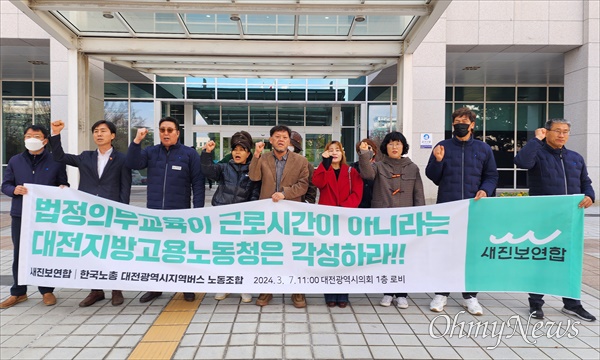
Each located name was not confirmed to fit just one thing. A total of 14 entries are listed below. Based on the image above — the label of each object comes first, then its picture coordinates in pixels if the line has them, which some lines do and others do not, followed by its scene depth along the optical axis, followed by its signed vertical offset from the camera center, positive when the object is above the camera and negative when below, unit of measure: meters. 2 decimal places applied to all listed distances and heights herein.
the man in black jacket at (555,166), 4.01 +0.05
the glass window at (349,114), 17.23 +2.52
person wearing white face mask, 4.14 -0.08
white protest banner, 4.03 -0.82
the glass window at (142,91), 16.42 +3.34
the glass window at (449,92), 17.08 +3.49
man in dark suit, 4.24 +0.01
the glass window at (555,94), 16.95 +3.38
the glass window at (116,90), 16.20 +3.35
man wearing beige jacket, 4.20 -0.02
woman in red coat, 4.20 -0.14
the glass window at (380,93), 16.25 +3.26
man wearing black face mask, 4.14 +0.03
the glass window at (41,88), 16.53 +3.48
